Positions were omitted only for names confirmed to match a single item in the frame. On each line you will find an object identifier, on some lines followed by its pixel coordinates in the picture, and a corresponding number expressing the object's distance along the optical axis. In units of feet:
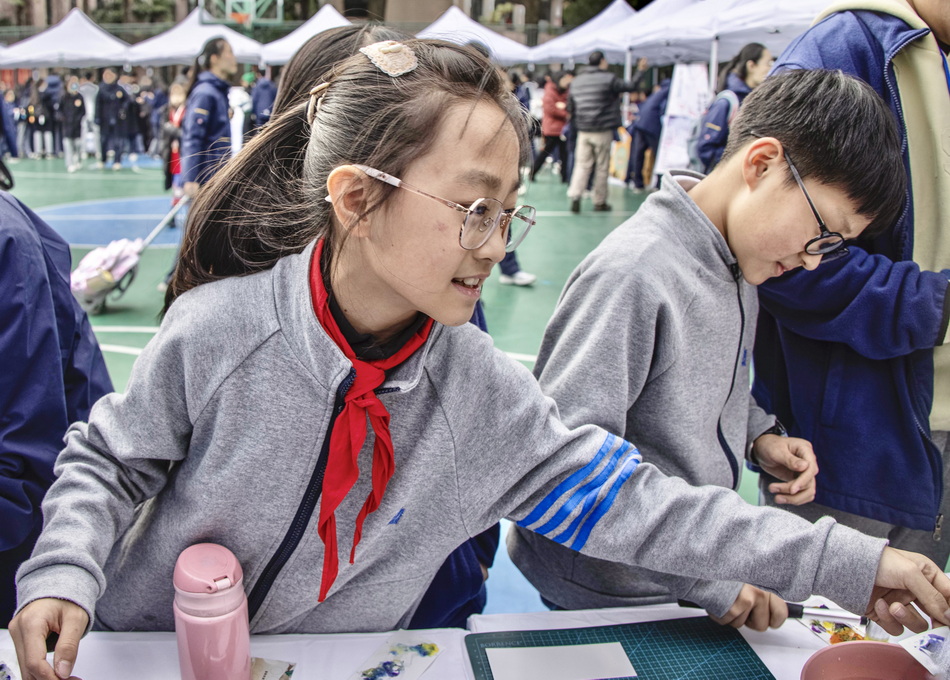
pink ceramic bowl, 3.20
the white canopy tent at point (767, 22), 24.17
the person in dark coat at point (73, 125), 44.86
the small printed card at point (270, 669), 3.39
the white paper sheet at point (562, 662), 3.51
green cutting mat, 3.56
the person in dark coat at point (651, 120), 34.01
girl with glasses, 3.00
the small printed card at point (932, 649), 3.15
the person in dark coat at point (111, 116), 47.93
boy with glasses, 3.99
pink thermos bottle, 2.91
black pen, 4.04
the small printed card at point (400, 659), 3.47
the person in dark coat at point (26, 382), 3.79
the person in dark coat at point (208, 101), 15.33
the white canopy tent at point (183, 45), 59.31
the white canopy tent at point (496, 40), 51.52
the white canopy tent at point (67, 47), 65.57
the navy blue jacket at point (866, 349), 4.47
